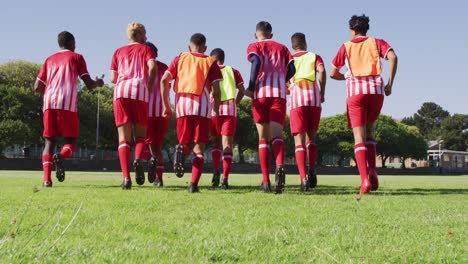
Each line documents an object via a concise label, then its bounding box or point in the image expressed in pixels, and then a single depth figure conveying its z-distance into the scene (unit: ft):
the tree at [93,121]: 175.94
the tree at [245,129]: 225.76
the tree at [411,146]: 284.82
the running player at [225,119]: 31.60
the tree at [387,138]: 273.95
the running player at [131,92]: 26.37
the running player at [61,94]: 27.96
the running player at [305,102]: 27.37
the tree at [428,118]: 459.32
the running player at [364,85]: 24.71
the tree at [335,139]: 257.48
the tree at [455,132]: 428.15
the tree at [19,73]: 165.07
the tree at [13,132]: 147.43
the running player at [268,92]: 25.64
